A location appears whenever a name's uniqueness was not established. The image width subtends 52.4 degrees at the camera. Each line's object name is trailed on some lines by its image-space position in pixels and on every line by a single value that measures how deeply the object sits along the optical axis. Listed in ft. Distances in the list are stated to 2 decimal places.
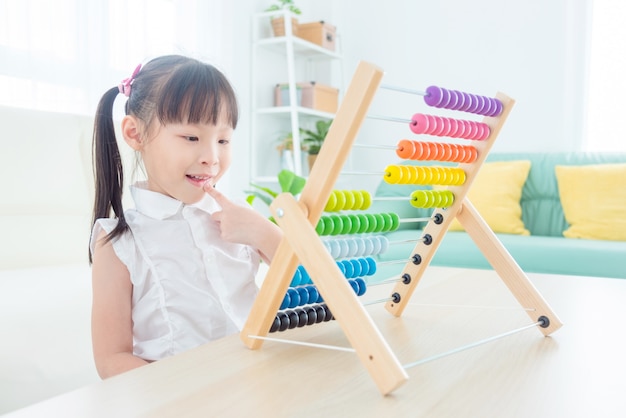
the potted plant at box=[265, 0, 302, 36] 15.76
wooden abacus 2.27
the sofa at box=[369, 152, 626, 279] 10.40
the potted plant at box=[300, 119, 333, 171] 16.37
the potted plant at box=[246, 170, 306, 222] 12.91
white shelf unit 15.64
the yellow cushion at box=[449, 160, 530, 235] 12.55
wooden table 2.19
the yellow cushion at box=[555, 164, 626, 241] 11.54
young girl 3.45
